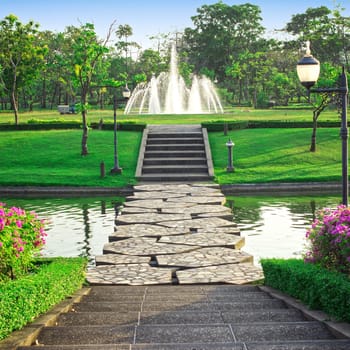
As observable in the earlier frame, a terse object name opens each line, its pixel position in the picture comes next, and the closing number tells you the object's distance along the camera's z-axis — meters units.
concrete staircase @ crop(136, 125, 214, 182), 25.00
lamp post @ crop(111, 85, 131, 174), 25.24
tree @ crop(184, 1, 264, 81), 76.88
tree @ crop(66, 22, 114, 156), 27.12
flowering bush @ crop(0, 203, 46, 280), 7.21
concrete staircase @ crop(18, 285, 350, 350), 5.26
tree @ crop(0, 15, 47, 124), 39.38
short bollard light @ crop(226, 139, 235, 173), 25.17
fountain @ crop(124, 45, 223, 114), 52.25
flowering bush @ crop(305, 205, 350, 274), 7.04
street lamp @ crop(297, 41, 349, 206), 8.84
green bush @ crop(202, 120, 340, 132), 32.97
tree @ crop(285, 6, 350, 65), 58.94
